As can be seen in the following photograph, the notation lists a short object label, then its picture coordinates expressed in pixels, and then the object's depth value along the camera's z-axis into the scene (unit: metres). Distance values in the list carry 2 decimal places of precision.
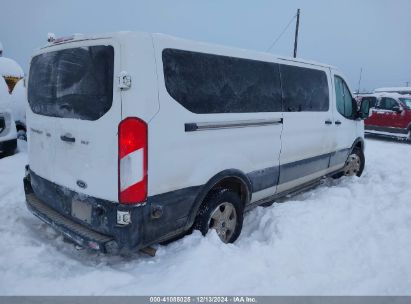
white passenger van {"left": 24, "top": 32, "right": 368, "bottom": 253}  2.75
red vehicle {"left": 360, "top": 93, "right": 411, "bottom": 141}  13.81
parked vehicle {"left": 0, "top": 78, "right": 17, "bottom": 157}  6.74
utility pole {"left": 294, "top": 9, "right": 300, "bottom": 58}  22.86
